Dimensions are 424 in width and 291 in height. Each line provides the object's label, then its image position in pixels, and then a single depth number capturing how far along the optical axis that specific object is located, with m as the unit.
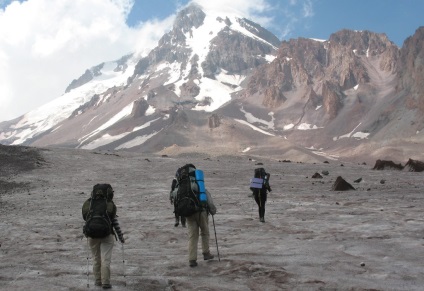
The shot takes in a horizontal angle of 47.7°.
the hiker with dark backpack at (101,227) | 10.34
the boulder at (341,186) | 30.43
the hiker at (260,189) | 18.80
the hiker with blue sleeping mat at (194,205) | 11.66
